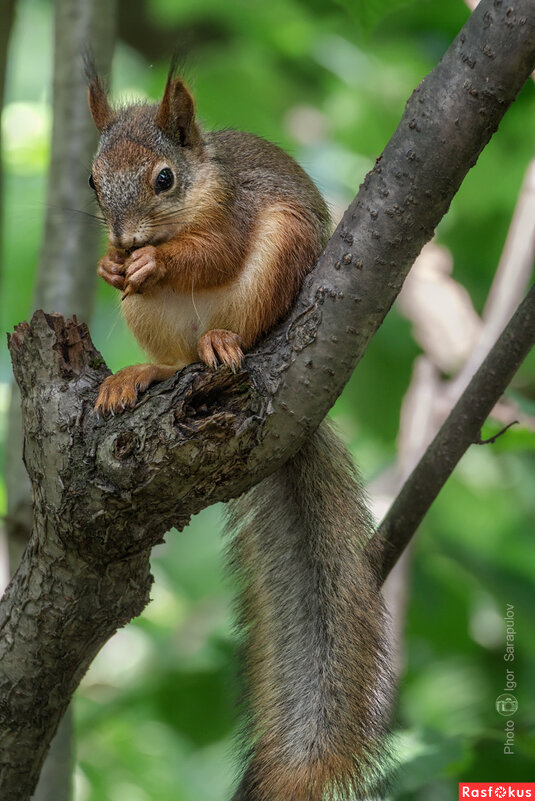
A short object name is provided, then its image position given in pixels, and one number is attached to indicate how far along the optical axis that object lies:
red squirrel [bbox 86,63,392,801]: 4.63
